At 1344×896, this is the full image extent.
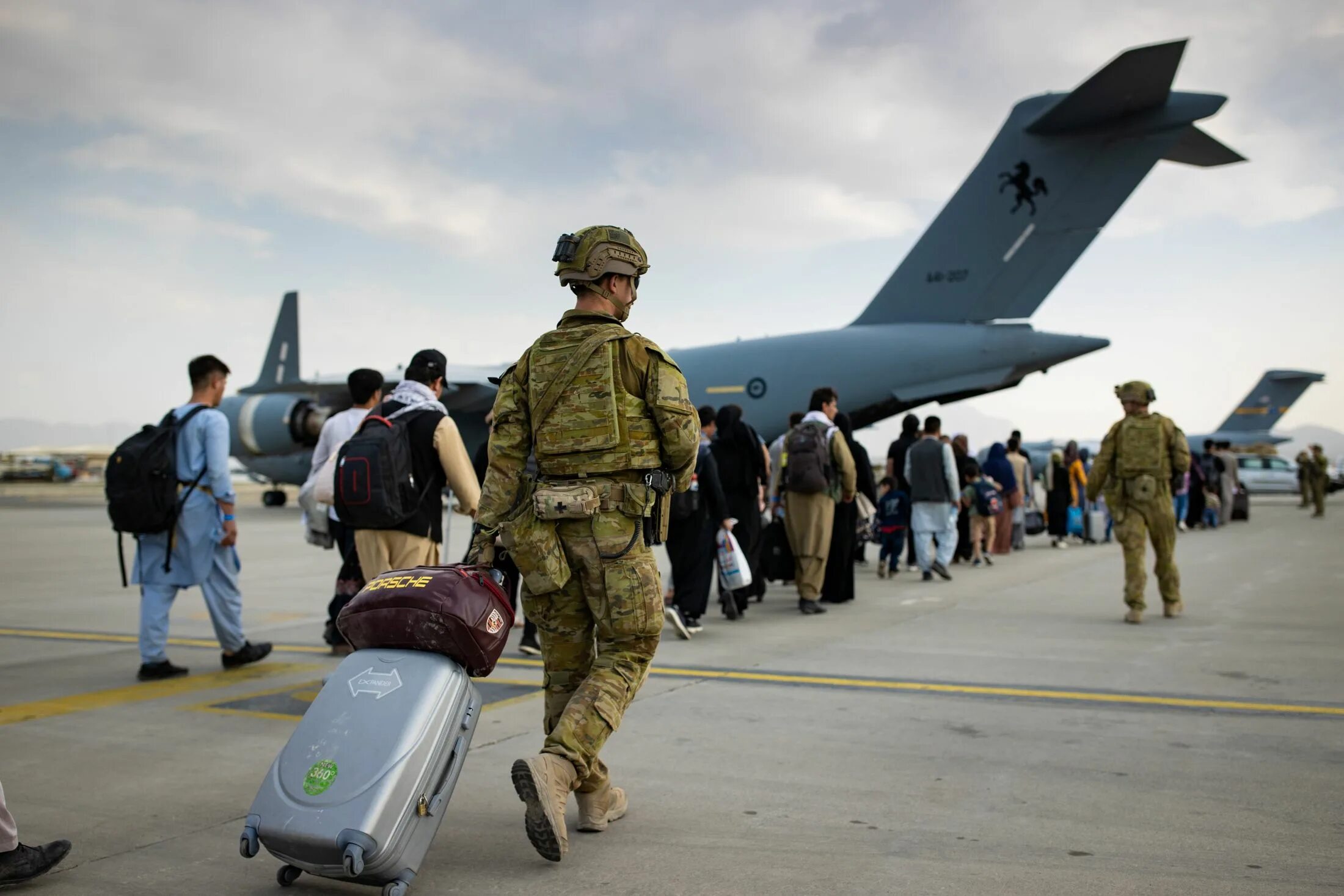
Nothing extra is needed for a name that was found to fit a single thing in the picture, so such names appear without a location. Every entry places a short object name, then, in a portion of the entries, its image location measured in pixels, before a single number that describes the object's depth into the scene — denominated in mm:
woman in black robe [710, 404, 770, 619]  8242
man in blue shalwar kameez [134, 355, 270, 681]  5707
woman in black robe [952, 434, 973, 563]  13219
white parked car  33969
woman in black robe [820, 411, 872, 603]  9031
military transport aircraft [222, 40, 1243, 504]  14773
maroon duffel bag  2801
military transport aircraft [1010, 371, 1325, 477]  38688
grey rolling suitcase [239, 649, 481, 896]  2490
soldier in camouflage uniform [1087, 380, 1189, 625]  7641
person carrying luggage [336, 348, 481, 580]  4875
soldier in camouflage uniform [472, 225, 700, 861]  3080
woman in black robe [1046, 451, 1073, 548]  15816
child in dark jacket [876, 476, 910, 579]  11562
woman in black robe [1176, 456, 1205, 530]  19219
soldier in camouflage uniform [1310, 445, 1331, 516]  22938
